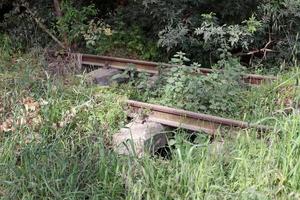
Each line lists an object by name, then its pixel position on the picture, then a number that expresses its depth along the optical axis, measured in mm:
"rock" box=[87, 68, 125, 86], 6258
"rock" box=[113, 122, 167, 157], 4445
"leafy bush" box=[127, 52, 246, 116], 5101
